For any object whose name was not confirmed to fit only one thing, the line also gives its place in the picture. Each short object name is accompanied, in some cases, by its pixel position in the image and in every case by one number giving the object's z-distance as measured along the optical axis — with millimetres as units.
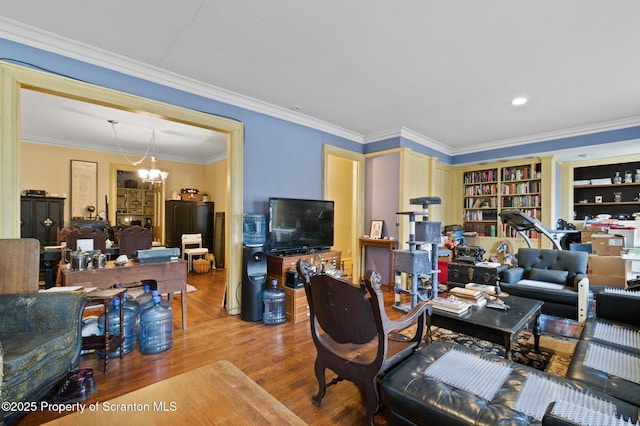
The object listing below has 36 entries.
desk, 2470
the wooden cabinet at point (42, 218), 4820
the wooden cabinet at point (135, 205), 6801
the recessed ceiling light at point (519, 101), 3400
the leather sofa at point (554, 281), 2854
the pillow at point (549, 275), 3297
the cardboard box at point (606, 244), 4117
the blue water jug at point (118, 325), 2313
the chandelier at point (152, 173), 5085
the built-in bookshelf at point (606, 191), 5109
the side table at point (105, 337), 2142
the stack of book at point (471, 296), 2430
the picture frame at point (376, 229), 4824
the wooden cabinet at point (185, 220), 6383
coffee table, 1945
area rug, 2299
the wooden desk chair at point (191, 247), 6054
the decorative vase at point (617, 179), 5162
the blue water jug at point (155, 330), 2490
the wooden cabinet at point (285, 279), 3309
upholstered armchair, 1487
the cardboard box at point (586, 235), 4896
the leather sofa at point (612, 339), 1355
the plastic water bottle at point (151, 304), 2602
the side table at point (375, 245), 4602
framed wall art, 5523
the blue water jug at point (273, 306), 3221
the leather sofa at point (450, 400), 1133
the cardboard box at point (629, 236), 4074
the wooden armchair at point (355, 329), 1466
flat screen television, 3555
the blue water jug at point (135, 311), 2564
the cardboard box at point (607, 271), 3711
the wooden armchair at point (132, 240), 3923
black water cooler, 3256
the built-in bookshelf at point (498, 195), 5273
